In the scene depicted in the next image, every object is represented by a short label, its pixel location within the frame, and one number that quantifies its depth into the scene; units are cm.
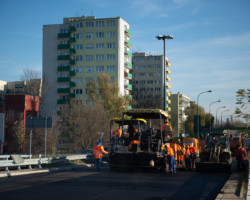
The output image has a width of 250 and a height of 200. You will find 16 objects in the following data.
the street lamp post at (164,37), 2861
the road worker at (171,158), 1830
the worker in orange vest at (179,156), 2111
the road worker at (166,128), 1919
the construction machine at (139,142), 1855
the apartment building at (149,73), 10781
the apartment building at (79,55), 7256
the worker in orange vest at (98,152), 1994
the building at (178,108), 12701
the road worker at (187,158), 2116
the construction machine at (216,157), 1919
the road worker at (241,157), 2036
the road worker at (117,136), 2014
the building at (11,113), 4450
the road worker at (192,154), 2144
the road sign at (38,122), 2175
